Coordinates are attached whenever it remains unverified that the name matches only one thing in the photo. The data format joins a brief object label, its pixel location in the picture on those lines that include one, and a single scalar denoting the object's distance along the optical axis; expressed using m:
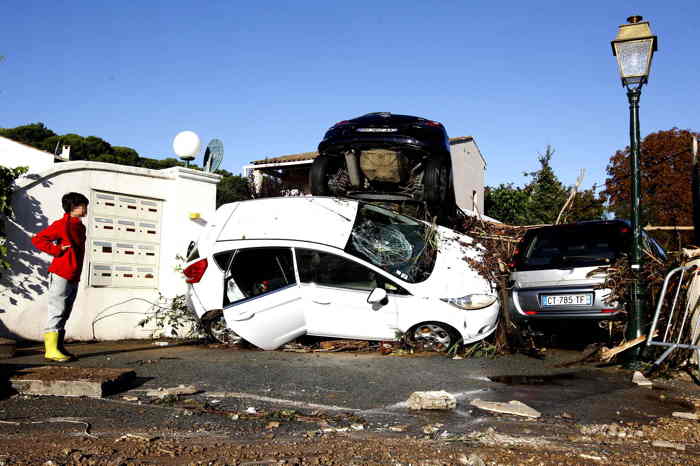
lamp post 7.49
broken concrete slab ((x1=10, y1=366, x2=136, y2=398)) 5.26
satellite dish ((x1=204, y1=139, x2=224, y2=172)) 11.64
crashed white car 8.07
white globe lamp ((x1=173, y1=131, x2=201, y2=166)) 11.33
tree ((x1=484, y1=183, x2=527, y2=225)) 26.39
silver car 7.86
